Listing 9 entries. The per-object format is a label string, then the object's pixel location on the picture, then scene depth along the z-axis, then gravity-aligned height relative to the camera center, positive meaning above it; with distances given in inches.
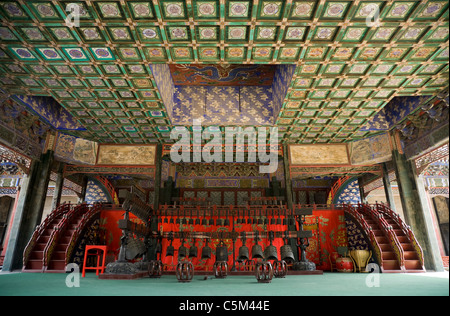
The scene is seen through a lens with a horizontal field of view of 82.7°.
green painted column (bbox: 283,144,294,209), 386.6 +89.0
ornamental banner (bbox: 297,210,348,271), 378.9 +3.0
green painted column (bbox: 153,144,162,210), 365.2 +95.9
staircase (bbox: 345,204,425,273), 310.5 -5.5
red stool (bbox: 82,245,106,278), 227.1 -7.8
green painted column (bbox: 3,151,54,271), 303.4 +37.2
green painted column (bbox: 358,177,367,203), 532.7 +90.5
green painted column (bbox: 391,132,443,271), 313.6 +34.8
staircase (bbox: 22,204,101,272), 301.7 -2.8
